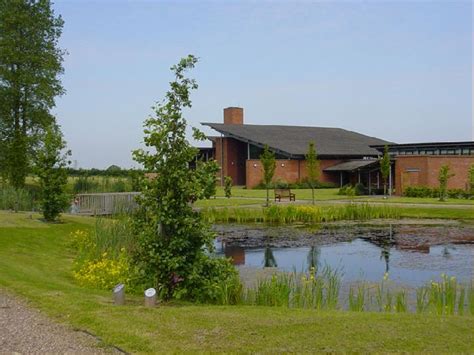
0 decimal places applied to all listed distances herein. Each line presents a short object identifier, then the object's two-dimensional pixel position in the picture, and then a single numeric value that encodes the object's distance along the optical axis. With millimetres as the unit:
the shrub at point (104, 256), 9445
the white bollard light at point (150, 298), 7086
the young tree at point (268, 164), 32862
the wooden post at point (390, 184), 38938
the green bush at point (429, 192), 35609
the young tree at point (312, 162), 34591
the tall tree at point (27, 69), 32081
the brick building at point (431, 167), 38812
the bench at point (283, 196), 34094
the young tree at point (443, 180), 32191
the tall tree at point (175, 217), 7719
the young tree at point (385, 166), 35906
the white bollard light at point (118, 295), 7258
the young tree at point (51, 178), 16952
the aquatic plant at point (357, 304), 7906
